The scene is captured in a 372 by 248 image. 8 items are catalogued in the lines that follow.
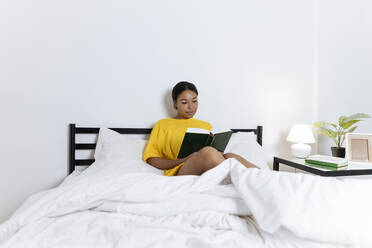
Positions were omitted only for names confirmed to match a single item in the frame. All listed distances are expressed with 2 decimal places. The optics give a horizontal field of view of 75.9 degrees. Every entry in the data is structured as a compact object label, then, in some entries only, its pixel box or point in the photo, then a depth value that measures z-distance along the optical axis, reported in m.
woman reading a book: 1.44
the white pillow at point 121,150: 1.43
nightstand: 1.57
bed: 0.68
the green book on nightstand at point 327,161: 1.60
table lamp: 1.88
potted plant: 1.83
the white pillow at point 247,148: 1.58
